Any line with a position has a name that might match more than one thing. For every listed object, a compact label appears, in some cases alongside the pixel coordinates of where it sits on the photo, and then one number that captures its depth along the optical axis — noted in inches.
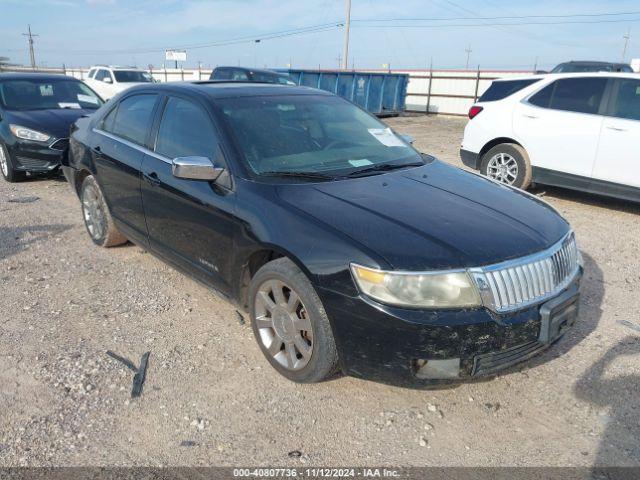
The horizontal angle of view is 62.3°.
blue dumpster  749.3
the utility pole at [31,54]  2652.6
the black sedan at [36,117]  293.9
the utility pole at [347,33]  1118.4
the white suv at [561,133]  251.4
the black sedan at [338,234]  98.2
